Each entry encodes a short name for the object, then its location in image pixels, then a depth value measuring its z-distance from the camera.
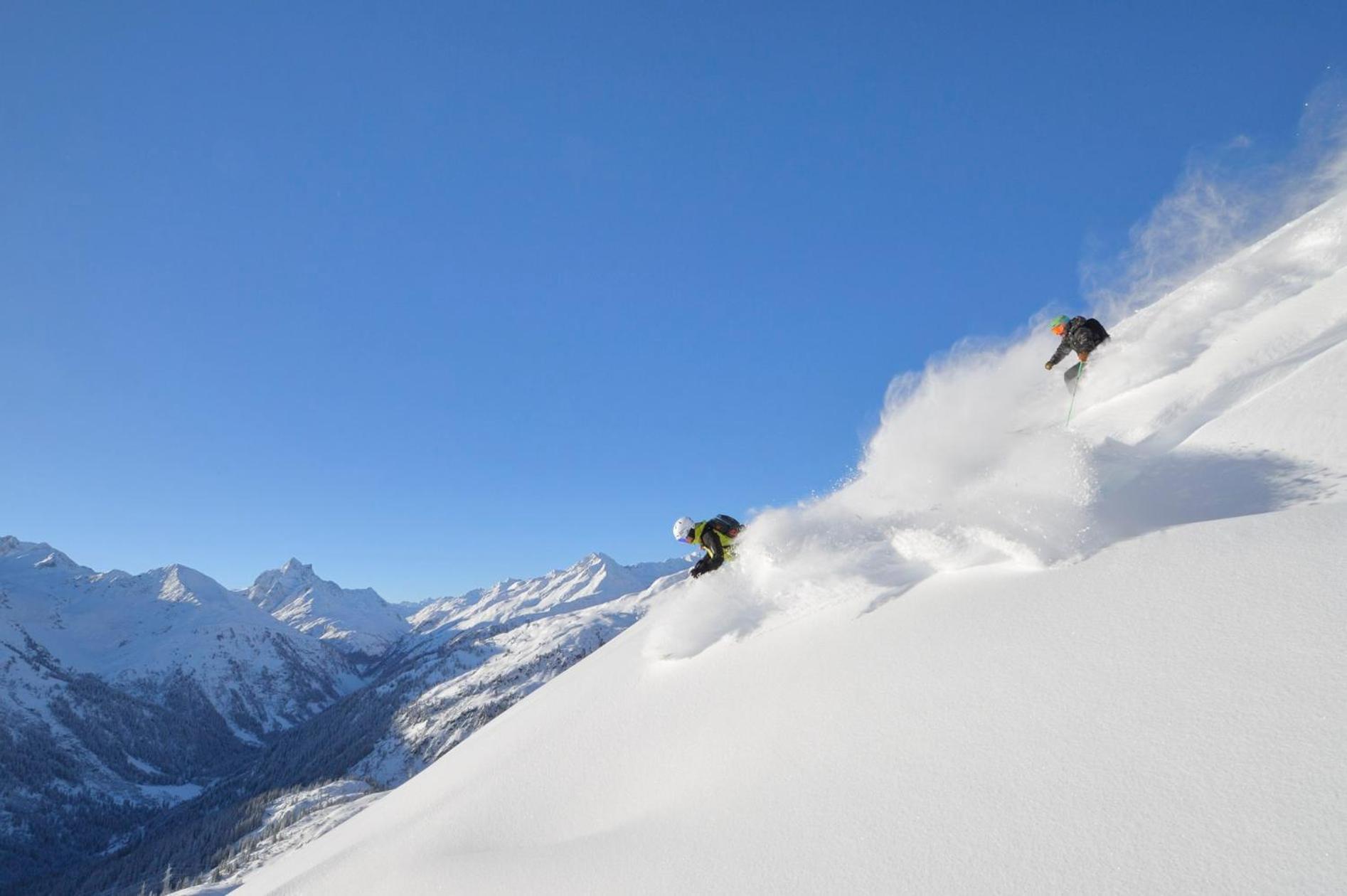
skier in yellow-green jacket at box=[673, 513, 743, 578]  13.17
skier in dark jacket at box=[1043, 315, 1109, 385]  16.03
